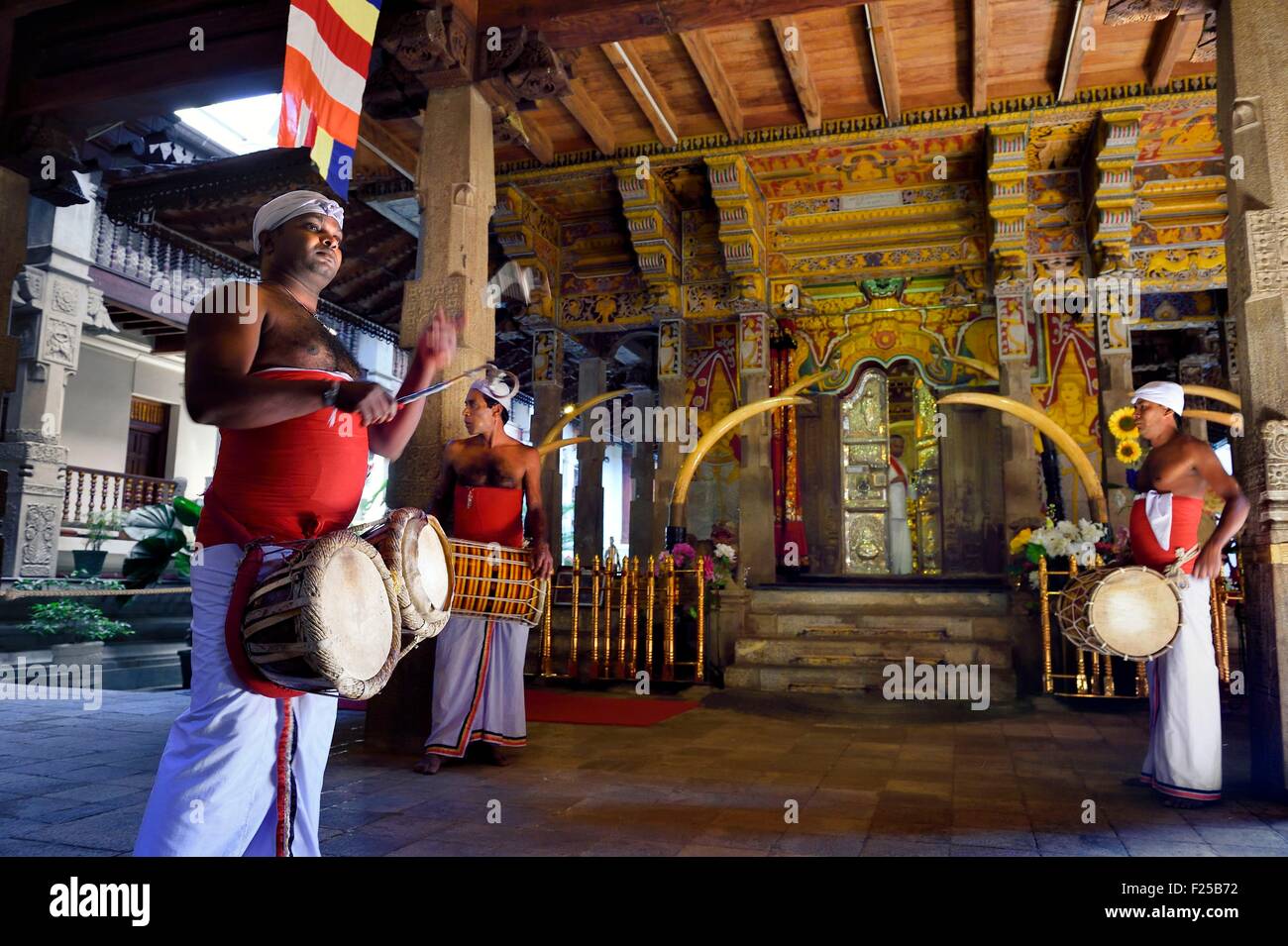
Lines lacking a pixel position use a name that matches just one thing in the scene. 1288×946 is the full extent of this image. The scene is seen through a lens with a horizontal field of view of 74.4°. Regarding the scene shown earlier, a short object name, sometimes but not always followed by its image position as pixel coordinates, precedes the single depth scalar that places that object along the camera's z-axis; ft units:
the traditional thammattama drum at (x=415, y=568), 7.50
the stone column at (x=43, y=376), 38.04
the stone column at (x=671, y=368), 38.19
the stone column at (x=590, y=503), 42.16
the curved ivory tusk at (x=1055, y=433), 26.76
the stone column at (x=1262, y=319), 13.32
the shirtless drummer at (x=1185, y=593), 12.99
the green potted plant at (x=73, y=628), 31.78
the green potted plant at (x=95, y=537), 38.11
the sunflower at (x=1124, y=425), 32.09
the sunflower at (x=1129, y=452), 32.99
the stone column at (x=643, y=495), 44.57
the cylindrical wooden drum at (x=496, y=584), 13.93
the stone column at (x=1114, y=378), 32.65
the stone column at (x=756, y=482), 34.45
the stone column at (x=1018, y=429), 31.55
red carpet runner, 20.67
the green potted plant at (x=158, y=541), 24.75
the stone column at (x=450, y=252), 16.63
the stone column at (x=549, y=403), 38.34
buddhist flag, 14.29
